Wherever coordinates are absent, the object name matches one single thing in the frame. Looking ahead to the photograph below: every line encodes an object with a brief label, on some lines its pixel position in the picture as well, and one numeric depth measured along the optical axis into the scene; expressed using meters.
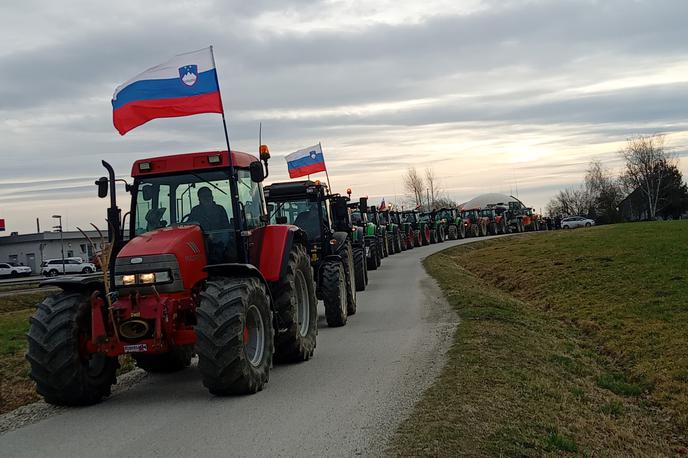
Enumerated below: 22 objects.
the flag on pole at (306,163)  21.67
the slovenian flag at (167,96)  9.24
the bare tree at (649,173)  83.88
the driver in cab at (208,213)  8.88
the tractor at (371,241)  26.97
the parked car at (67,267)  60.34
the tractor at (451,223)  51.80
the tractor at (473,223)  54.81
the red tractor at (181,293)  7.61
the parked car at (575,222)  64.75
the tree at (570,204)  106.25
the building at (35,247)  76.88
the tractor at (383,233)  33.32
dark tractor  13.86
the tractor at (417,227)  46.28
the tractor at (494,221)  56.69
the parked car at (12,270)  63.03
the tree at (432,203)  94.41
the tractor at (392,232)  39.31
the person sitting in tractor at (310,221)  15.53
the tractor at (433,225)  48.78
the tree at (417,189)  93.06
